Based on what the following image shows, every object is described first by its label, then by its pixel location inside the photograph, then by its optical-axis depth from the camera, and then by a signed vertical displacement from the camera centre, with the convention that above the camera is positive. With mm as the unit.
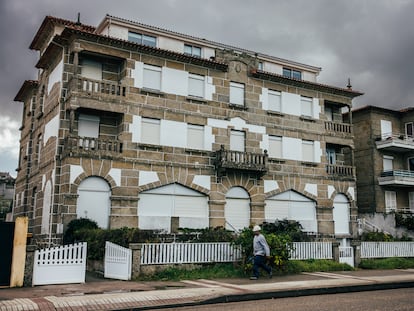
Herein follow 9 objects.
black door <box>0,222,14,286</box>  14031 -296
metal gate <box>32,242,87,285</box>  14617 -754
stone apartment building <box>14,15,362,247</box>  23938 +5865
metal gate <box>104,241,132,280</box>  16281 -709
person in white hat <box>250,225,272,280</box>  16109 -337
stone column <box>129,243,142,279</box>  16344 -598
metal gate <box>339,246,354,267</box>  21719 -505
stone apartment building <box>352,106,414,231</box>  36406 +6682
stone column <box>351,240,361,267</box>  21812 -411
